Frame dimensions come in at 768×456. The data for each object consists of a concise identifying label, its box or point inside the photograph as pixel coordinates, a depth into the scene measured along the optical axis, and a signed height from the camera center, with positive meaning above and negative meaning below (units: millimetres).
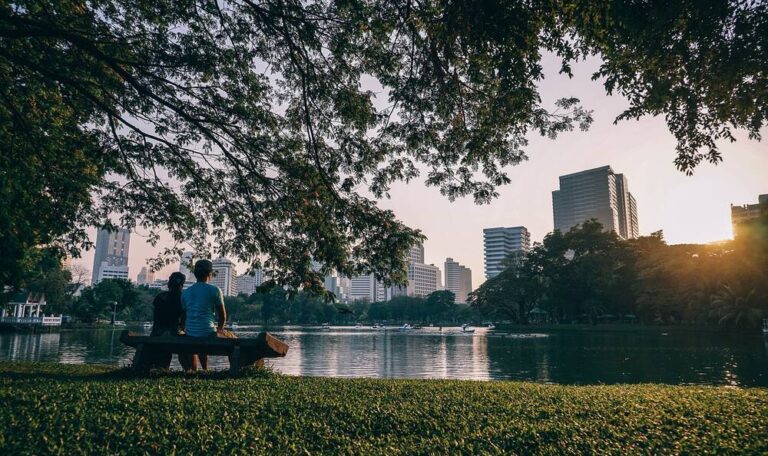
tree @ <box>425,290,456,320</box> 122688 +867
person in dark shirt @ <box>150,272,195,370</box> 7766 -74
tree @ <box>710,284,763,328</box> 42712 -91
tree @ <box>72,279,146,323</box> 72562 +735
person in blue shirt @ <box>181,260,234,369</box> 6555 -73
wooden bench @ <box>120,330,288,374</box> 6359 -617
